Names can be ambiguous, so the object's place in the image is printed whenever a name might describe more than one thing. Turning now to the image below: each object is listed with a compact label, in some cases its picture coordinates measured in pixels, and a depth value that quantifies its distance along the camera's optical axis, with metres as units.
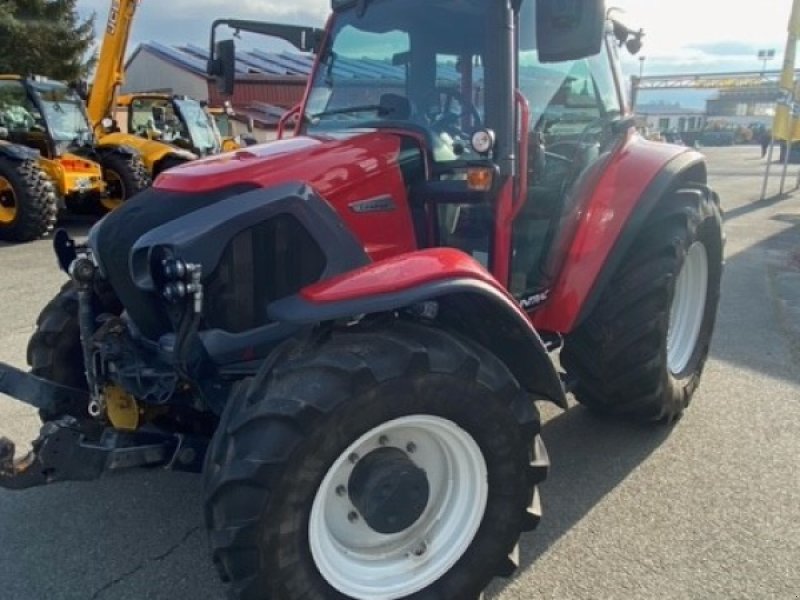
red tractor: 2.14
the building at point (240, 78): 25.12
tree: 19.62
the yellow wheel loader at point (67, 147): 10.06
